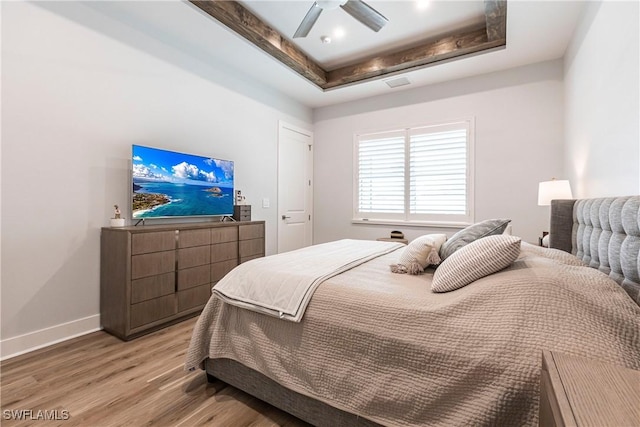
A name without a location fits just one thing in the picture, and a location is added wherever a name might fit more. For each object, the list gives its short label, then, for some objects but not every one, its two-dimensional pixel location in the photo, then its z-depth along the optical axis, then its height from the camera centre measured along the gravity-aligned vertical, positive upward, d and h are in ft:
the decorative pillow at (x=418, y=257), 5.69 -0.91
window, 13.16 +1.78
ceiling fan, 7.48 +5.51
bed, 3.05 -1.59
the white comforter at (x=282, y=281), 4.73 -1.24
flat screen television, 8.84 +0.85
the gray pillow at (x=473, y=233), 5.58 -0.41
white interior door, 15.16 +1.27
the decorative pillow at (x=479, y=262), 4.24 -0.74
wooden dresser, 7.84 -1.88
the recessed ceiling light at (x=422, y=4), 8.84 +6.35
